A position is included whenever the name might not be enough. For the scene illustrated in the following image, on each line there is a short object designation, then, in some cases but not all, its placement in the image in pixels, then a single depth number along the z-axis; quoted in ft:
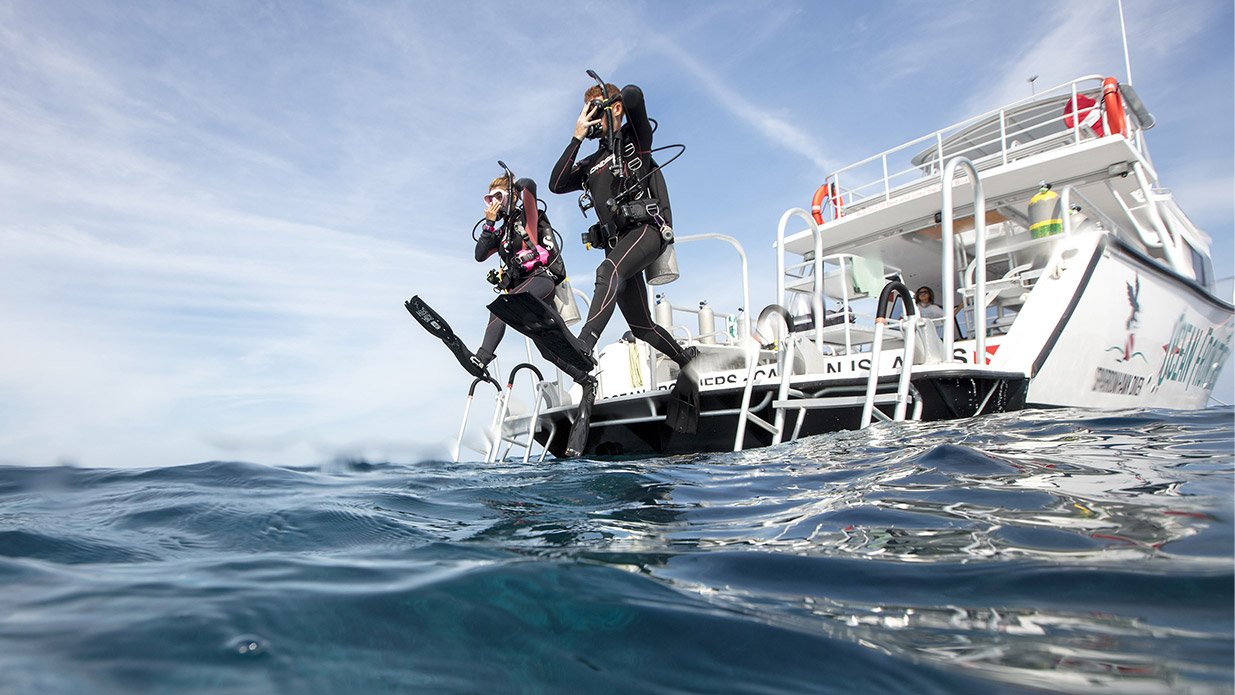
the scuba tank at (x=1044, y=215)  18.52
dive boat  14.20
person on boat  24.67
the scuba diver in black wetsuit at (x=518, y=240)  17.10
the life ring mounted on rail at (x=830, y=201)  28.43
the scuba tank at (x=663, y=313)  20.84
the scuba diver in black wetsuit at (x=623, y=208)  14.44
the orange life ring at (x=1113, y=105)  22.82
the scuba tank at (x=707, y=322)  21.85
